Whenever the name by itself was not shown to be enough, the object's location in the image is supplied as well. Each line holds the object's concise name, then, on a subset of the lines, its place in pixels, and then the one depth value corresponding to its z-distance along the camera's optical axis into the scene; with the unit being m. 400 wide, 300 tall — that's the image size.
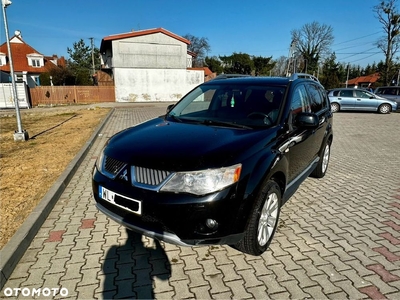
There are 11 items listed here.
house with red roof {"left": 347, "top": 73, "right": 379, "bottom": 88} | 62.56
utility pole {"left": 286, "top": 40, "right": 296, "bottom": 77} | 26.83
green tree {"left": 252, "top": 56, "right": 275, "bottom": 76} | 51.69
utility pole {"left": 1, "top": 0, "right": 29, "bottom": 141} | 7.03
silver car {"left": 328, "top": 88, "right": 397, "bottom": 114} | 17.05
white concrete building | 27.39
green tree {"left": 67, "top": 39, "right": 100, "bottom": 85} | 56.56
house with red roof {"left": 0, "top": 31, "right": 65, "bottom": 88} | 38.00
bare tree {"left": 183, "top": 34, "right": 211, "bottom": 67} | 65.25
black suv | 2.16
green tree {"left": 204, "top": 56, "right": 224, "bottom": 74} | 54.06
